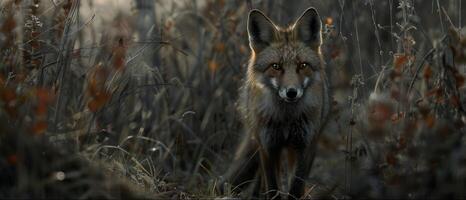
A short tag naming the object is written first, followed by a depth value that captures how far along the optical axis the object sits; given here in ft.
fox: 36.47
